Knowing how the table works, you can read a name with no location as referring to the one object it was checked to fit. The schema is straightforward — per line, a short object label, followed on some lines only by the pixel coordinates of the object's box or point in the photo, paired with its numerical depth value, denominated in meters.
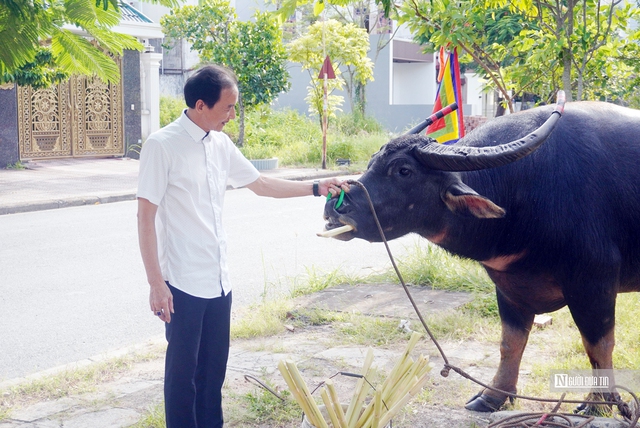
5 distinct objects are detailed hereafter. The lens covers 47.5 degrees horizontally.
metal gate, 15.90
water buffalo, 3.25
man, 2.93
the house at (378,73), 25.45
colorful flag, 5.48
